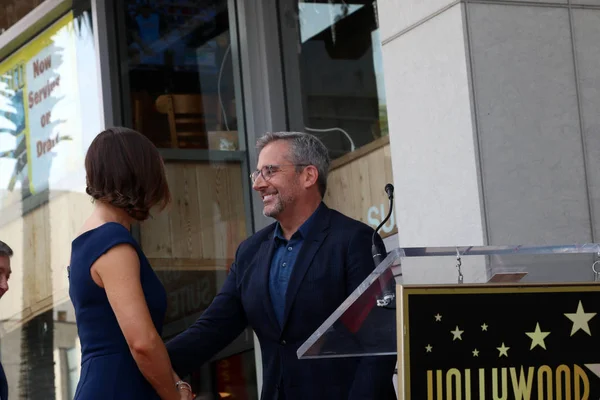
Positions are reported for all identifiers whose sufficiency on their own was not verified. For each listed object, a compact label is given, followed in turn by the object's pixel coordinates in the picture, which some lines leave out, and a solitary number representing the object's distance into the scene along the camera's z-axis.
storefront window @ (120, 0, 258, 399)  10.53
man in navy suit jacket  5.60
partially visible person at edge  7.49
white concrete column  6.39
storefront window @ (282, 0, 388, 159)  9.95
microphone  4.98
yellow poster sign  11.02
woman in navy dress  4.82
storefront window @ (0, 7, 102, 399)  10.91
